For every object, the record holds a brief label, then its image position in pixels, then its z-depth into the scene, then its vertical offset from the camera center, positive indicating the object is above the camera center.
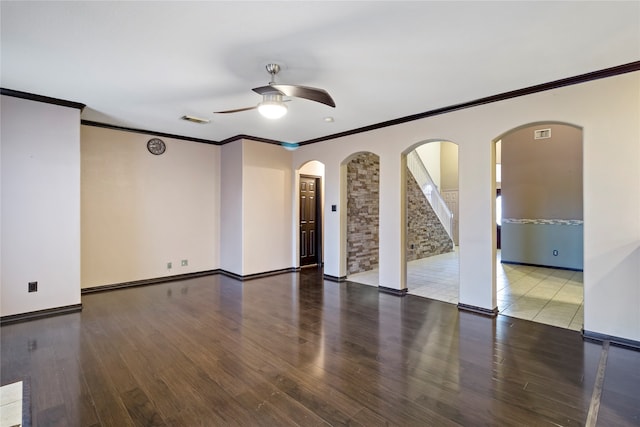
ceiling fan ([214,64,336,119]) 2.79 +1.09
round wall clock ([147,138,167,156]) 5.60 +1.20
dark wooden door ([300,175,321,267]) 7.12 -0.23
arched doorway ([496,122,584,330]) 6.51 +0.04
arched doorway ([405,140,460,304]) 5.50 -0.66
